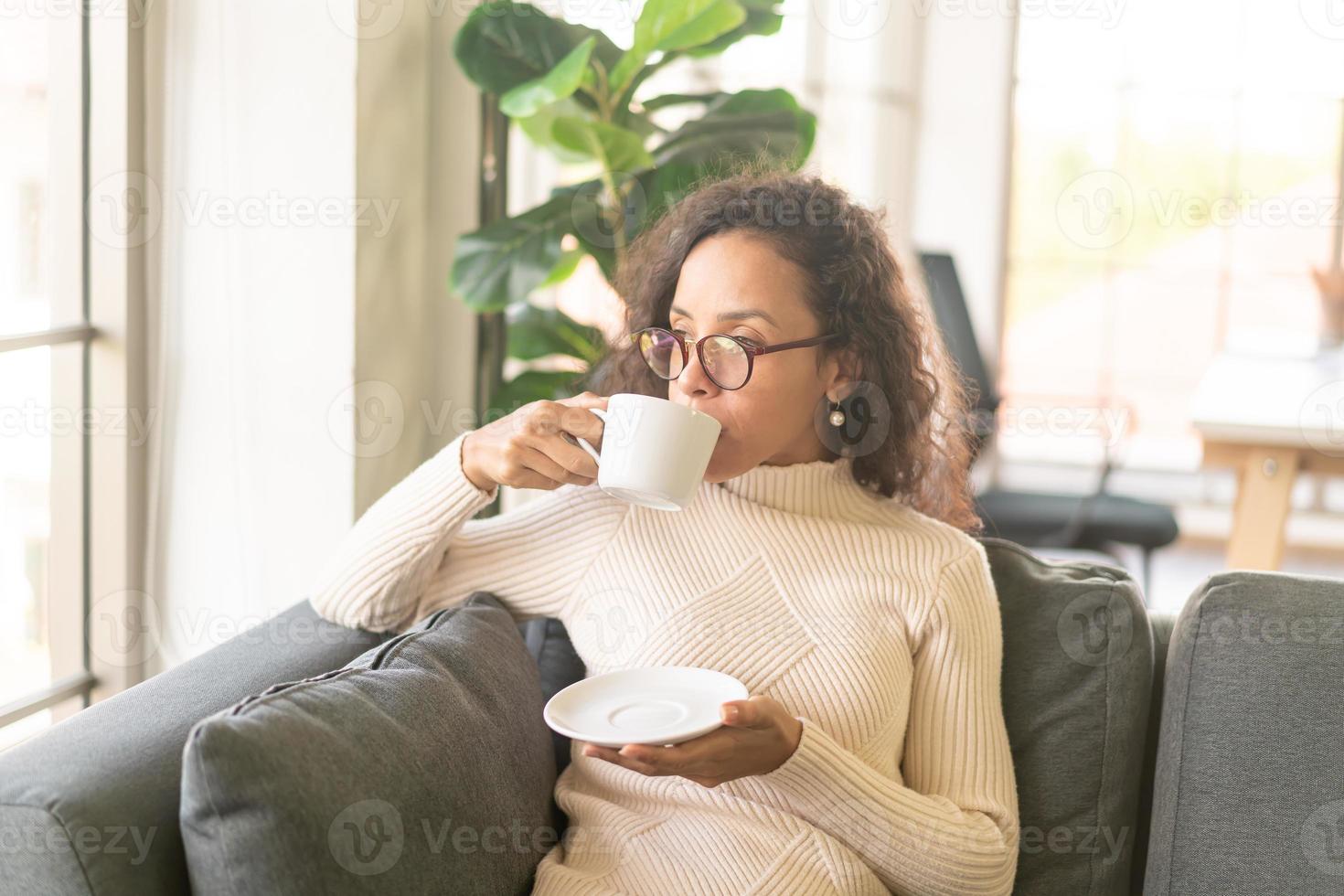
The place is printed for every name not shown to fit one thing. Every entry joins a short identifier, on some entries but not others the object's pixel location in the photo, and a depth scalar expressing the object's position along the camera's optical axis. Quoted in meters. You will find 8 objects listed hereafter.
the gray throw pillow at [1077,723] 1.54
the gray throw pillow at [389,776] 1.05
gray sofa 1.41
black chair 3.59
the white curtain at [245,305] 2.30
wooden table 2.93
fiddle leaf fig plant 2.20
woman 1.37
